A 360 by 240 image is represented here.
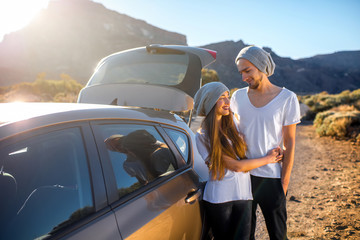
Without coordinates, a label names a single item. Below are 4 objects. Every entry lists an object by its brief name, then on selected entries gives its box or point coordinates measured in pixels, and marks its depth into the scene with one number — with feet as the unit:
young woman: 5.65
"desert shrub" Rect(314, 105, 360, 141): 28.14
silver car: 2.91
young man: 5.79
